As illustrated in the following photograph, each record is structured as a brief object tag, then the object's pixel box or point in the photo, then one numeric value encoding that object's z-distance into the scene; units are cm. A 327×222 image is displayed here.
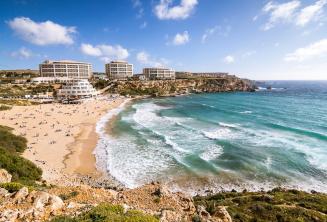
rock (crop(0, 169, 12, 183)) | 1479
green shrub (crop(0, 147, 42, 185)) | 1925
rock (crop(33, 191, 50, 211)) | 1016
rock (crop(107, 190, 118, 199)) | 1253
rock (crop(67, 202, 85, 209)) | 1067
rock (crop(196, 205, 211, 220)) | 1036
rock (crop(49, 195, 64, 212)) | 1030
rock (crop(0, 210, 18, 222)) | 916
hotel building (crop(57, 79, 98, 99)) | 8506
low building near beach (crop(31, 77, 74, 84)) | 10300
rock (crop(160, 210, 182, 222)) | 976
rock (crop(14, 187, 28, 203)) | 1068
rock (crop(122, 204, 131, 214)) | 1051
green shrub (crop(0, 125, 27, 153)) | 2940
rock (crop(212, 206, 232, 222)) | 1075
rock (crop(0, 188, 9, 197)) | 1140
